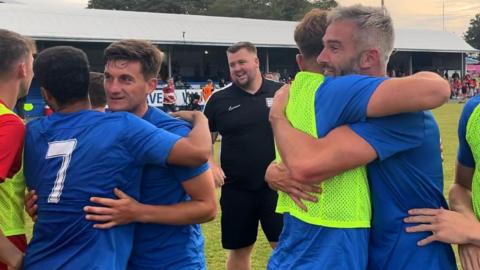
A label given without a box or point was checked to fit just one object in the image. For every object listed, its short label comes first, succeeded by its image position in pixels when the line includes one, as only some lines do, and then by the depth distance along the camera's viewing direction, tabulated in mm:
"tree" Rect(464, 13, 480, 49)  123250
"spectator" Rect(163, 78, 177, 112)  24484
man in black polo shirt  5527
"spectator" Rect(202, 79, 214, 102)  27495
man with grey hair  2248
